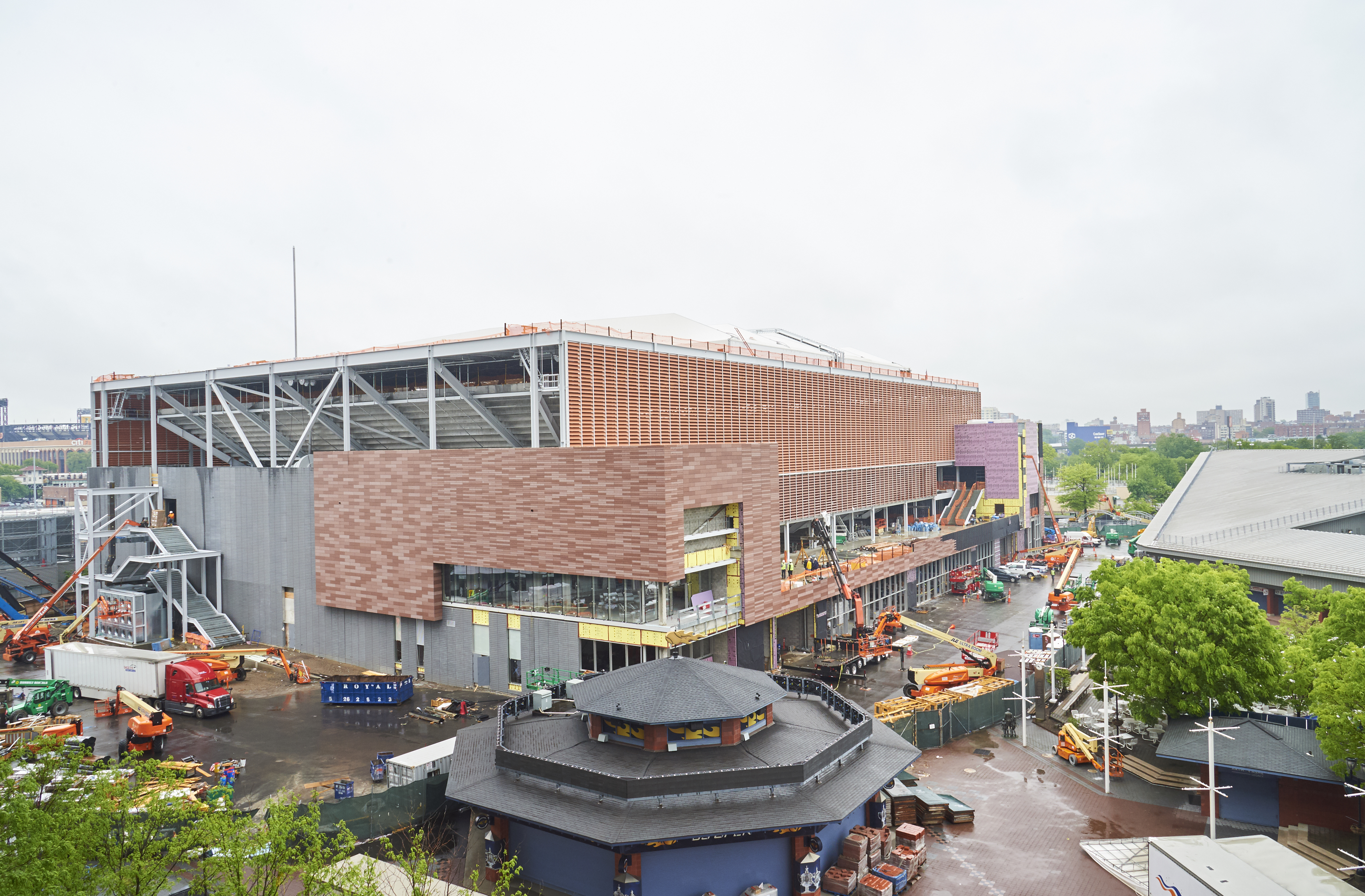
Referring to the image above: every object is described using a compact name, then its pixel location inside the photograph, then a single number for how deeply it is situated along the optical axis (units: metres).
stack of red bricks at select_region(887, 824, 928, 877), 23.48
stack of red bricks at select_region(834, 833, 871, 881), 23.06
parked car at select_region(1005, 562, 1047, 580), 77.31
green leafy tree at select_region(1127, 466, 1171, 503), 136.62
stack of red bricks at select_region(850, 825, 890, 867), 23.58
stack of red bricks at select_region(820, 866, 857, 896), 22.42
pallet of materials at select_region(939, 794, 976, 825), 27.03
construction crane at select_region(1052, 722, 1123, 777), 31.69
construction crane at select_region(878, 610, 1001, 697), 41.47
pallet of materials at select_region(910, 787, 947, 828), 26.89
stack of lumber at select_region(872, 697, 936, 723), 36.81
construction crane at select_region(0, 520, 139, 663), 52.91
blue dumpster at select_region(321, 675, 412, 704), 41.12
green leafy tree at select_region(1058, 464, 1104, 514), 124.88
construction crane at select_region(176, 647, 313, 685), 46.41
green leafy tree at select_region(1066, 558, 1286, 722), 29.17
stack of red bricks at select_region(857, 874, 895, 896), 22.11
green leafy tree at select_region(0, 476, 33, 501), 150.62
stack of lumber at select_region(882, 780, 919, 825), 27.05
